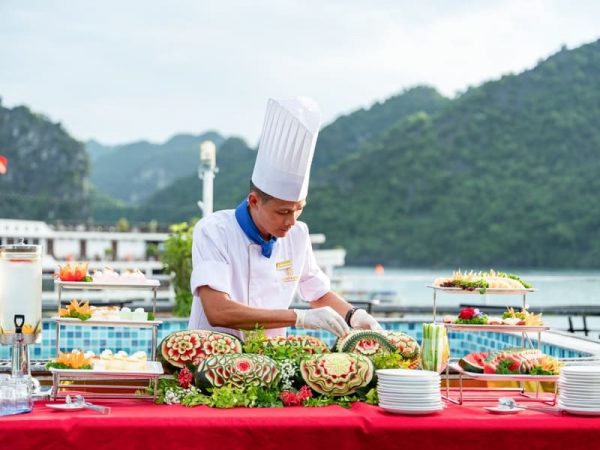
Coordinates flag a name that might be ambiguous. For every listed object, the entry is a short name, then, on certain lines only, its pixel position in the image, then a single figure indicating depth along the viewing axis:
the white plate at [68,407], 2.67
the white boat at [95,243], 37.84
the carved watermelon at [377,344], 3.10
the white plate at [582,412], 2.71
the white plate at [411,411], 2.66
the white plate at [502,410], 2.77
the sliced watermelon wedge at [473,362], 3.03
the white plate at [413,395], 2.66
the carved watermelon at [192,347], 3.01
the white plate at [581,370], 2.75
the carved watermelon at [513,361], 2.96
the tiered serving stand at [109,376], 2.81
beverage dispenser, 2.81
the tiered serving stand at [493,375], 2.91
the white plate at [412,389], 2.66
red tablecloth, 2.51
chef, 3.30
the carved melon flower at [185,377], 2.91
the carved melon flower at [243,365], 2.84
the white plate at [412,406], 2.66
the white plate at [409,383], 2.66
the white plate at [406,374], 2.68
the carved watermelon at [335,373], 2.84
